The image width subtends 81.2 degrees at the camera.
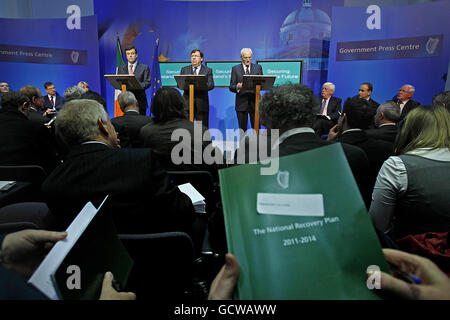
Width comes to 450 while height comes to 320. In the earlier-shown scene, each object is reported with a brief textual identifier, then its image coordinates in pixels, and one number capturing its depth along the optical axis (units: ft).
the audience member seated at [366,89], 16.58
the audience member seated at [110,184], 3.65
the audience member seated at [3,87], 21.17
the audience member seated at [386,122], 8.19
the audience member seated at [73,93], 10.67
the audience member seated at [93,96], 9.63
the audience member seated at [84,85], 20.11
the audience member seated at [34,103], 12.17
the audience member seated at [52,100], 21.75
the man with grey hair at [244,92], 16.92
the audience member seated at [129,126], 9.04
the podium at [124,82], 13.94
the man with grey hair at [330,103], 17.89
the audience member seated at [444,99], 9.82
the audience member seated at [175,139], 7.09
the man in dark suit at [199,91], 17.06
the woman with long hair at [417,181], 3.79
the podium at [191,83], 14.15
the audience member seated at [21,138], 7.34
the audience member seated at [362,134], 6.86
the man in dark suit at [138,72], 16.46
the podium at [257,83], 13.24
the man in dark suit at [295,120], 4.48
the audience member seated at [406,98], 16.59
